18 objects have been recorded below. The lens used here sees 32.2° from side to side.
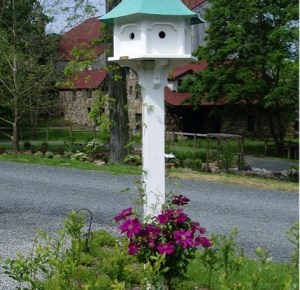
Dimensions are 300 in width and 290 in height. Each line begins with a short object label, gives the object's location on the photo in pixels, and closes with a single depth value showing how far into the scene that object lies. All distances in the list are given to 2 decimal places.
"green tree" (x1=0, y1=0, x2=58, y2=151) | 17.84
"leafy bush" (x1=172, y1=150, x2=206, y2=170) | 17.50
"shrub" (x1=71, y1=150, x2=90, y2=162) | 15.70
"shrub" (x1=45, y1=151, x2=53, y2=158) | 16.92
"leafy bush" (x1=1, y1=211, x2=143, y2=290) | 3.16
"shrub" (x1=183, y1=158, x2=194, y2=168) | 15.69
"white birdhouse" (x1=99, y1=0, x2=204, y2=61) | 3.59
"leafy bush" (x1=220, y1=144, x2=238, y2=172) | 15.19
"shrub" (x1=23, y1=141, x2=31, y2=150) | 21.06
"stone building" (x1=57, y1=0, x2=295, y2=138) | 29.80
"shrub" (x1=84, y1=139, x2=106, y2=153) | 17.04
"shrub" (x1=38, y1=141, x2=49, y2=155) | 19.12
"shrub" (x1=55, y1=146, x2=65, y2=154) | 19.22
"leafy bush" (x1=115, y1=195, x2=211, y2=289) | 3.10
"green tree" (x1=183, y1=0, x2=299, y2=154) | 22.88
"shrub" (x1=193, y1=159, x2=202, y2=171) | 15.67
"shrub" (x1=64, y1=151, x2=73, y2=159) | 16.83
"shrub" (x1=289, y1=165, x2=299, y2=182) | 15.56
